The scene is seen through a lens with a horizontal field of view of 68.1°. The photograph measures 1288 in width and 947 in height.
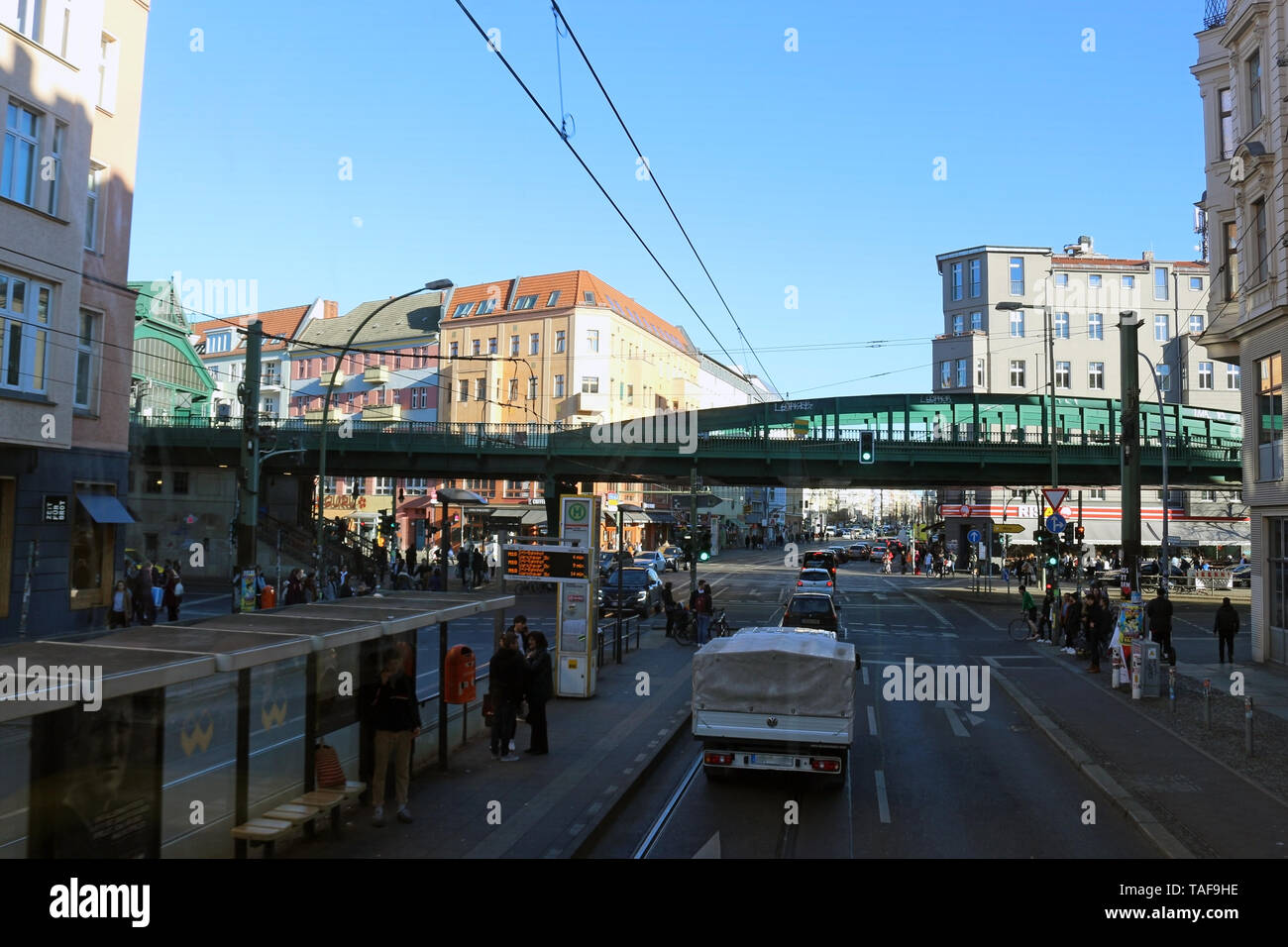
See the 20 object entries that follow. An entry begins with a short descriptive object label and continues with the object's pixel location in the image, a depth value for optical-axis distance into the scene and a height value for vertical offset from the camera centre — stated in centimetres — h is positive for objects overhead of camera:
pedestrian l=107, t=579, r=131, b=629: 2256 -218
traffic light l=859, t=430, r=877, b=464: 3275 +293
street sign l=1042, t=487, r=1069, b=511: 2780 +112
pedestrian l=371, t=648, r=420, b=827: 952 -205
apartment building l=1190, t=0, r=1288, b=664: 2173 +691
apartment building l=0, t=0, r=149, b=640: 1989 +485
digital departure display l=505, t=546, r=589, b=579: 1700 -69
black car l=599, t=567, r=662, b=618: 3484 -247
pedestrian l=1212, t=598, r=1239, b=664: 2295 -209
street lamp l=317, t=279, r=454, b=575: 2517 +326
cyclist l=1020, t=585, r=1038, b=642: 3118 -244
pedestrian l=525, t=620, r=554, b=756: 1255 -237
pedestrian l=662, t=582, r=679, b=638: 2854 -241
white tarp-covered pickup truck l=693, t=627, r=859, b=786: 1129 -217
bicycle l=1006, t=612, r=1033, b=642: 3020 -319
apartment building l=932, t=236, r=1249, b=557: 6956 +1542
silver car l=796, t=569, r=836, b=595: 3894 -209
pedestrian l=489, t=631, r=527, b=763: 1223 -212
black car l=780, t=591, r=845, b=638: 2533 -223
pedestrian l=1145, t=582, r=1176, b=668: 2184 -194
